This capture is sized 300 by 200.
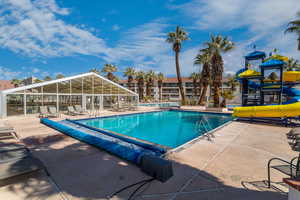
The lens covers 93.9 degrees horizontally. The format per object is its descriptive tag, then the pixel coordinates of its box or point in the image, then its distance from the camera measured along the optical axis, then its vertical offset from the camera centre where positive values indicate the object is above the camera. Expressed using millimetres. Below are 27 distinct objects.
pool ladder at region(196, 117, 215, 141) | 6485 -1875
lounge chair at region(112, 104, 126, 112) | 18972 -1522
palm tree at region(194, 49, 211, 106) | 23475 +4542
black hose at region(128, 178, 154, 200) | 2701 -1890
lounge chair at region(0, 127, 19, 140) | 6177 -1873
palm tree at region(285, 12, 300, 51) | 13508 +7003
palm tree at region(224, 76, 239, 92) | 36684 +3873
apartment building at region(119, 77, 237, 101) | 60691 +4095
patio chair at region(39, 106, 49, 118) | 12715 -1326
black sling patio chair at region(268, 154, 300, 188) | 2459 -1377
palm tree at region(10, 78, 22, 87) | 40000 +4074
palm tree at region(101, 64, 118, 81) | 33188 +6586
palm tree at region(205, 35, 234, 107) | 17656 +5380
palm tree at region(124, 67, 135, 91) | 40188 +6922
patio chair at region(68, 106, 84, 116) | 14680 -1524
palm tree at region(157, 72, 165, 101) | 47250 +6700
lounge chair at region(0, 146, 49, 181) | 2954 -1561
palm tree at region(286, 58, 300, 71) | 27364 +6761
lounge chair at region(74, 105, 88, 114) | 14998 -1347
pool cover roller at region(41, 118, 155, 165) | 4104 -1744
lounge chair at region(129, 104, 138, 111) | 20180 -1587
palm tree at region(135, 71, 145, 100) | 40938 +5367
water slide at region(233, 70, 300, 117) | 9293 -745
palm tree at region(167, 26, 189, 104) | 23688 +9843
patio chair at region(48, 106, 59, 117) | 13057 -1453
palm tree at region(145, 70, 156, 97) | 43031 +5355
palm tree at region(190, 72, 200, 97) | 43094 +6074
